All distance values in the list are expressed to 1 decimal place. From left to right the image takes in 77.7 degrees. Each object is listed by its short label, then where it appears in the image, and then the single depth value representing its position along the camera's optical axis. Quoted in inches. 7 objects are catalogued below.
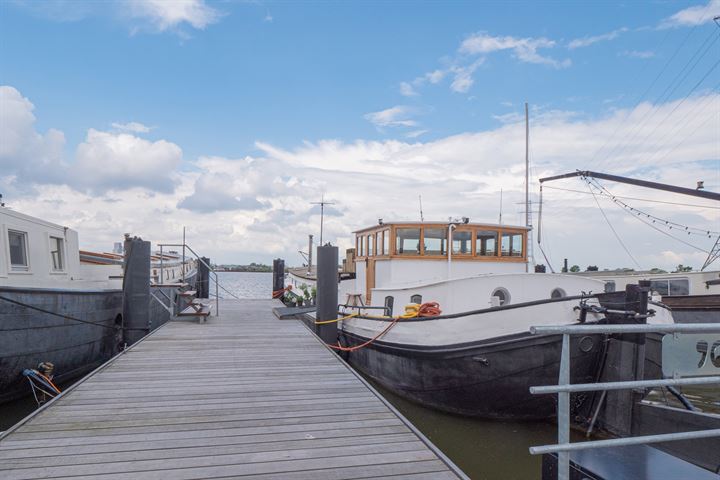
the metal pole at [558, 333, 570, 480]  89.9
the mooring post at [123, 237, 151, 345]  412.2
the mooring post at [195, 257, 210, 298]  738.6
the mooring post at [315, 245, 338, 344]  397.4
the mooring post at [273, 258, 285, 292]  743.7
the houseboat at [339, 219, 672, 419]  278.1
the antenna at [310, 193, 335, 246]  1312.7
